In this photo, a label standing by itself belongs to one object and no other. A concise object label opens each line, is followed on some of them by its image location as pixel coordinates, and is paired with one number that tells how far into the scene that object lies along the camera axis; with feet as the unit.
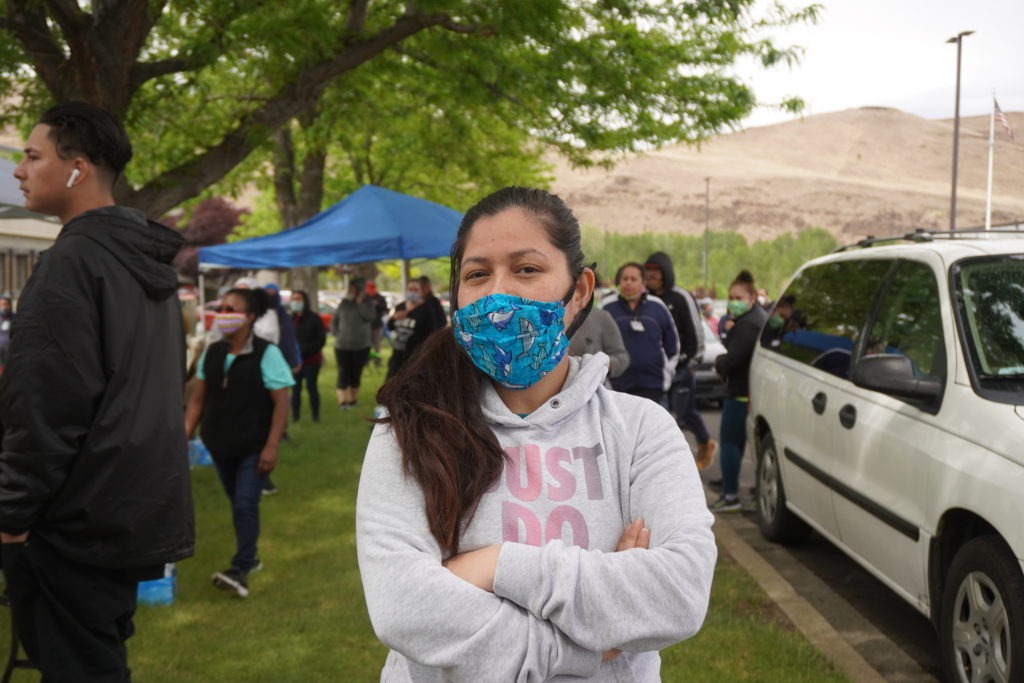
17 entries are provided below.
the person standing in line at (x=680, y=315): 26.66
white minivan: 11.76
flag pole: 37.52
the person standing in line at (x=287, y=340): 33.02
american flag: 37.06
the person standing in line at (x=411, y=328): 38.06
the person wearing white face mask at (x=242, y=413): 18.31
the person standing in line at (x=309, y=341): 42.55
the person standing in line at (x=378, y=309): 69.30
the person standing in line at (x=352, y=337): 47.50
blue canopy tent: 38.78
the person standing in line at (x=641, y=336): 23.02
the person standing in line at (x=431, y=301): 38.11
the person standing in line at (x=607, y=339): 20.37
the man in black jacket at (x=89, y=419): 8.66
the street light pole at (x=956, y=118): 76.13
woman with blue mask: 5.40
